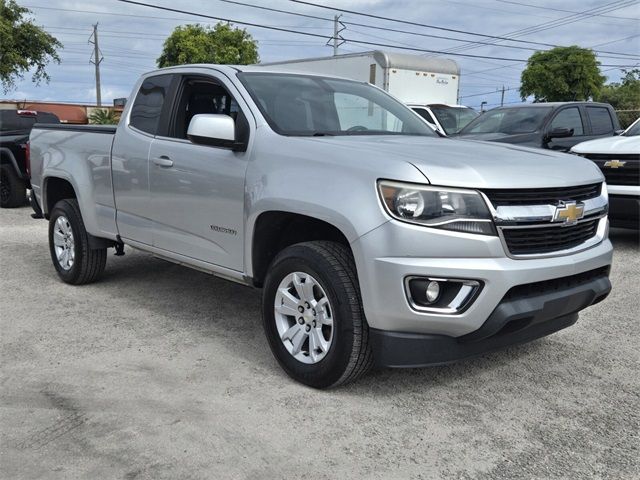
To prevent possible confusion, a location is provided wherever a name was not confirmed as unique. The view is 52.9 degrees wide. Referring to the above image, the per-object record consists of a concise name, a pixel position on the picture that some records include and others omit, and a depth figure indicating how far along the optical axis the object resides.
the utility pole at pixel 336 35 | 42.20
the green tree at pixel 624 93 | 48.30
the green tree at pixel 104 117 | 25.16
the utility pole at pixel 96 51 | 53.34
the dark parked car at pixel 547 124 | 9.15
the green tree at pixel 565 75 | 45.84
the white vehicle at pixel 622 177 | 7.08
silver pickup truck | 3.09
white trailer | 14.91
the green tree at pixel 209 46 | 38.28
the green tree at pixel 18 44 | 28.78
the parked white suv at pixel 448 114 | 14.12
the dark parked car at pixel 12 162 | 10.89
